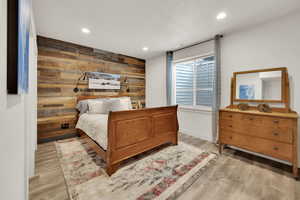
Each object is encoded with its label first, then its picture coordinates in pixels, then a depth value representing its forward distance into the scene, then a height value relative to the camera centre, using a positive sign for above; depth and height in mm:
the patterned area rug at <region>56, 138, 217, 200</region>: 1464 -1094
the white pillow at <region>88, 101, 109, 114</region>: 3090 -205
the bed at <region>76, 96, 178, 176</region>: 1778 -566
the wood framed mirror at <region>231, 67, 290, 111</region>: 2090 +246
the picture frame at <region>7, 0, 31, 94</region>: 508 +231
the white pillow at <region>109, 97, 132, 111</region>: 3160 -154
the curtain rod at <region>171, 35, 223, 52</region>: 2766 +1454
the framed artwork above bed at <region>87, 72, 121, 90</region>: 3527 +560
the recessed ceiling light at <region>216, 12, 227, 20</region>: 2049 +1438
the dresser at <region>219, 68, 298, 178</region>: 1787 -326
